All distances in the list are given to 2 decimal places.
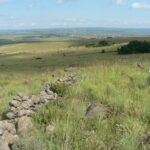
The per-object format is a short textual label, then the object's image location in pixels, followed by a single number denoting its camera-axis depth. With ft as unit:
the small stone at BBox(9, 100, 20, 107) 17.08
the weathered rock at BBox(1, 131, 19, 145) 12.86
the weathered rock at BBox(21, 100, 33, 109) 16.93
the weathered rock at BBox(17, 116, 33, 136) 13.94
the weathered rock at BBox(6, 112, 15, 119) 16.06
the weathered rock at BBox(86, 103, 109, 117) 15.63
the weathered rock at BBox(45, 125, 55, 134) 13.43
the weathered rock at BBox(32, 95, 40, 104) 17.57
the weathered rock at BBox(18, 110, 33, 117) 16.00
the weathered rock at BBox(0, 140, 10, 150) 11.62
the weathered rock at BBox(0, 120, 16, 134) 14.13
